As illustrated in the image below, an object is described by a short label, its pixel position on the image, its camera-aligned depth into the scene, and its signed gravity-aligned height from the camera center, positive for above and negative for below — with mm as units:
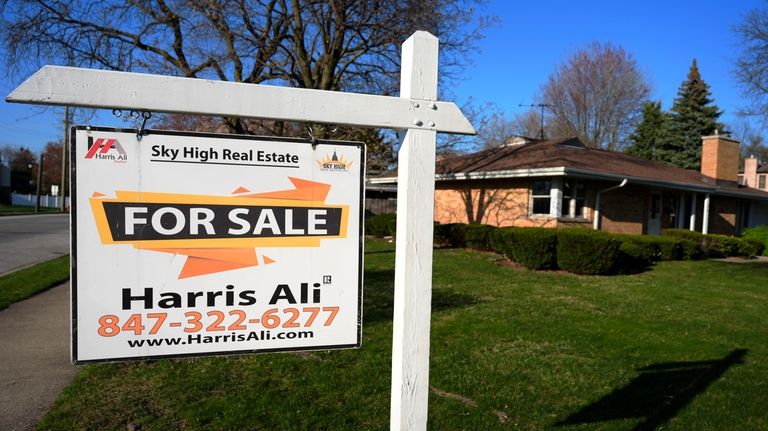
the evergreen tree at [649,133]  41719 +5771
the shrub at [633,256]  13699 -1405
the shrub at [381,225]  22589 -1338
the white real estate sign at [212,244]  1933 -213
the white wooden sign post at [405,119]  1973 +296
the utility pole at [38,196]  46819 -1163
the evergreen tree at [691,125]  39812 +6136
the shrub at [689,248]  16188 -1315
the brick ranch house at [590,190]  17217 +471
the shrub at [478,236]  16750 -1215
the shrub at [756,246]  18572 -1388
